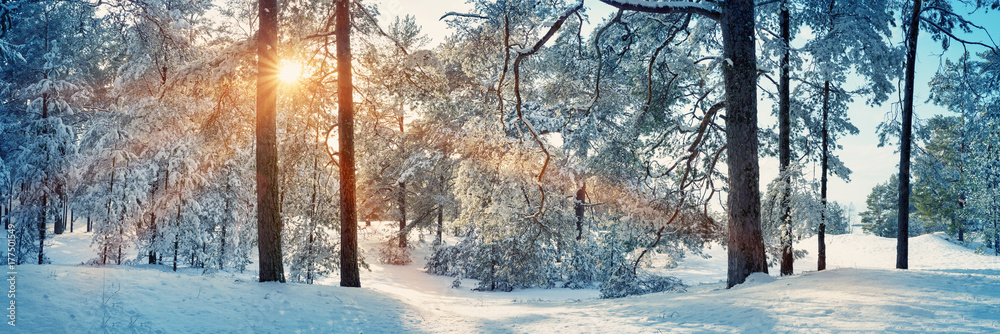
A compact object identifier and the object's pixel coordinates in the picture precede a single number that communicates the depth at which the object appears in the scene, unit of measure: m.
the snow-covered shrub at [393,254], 25.06
